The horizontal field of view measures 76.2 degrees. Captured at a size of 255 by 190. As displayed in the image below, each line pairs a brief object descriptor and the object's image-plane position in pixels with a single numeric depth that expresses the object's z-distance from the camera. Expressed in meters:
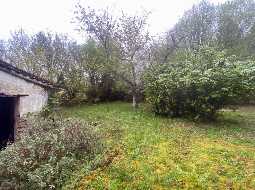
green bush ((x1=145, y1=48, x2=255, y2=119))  6.43
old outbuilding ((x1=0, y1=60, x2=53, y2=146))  5.64
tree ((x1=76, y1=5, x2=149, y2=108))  8.88
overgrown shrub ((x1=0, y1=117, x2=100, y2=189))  3.93
